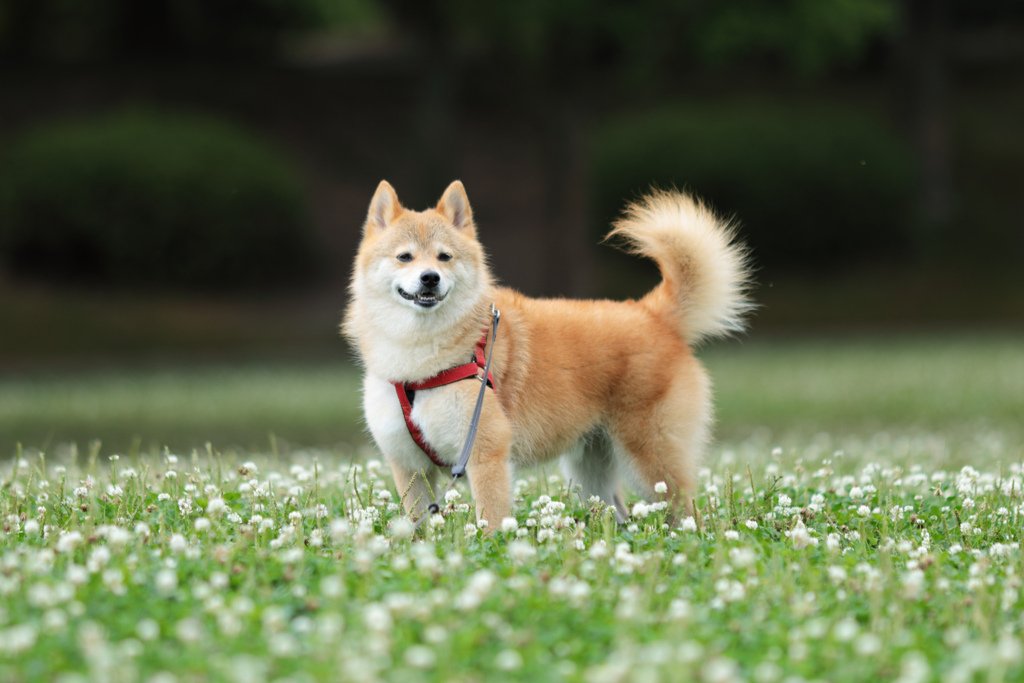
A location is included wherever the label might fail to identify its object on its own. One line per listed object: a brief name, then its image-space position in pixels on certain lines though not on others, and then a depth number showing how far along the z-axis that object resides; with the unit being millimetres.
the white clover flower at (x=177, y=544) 7285
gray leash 9375
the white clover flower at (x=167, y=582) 6113
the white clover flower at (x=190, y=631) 5375
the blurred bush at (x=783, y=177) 44594
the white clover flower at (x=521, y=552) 6934
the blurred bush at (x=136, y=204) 38562
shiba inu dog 9609
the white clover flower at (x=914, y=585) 6672
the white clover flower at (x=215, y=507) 8094
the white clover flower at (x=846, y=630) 5651
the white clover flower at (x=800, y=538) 8187
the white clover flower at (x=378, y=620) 5508
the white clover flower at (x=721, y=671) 4930
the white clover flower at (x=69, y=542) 7203
